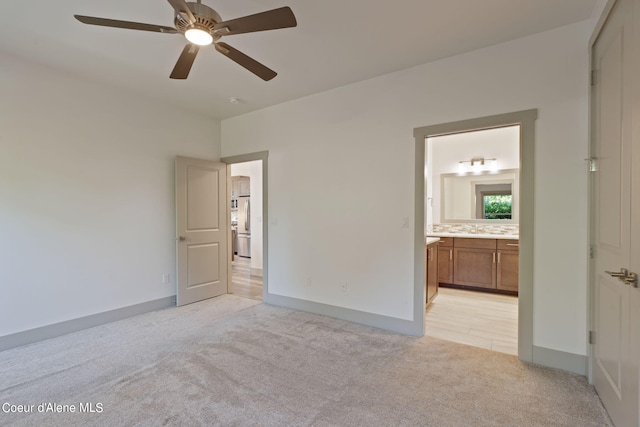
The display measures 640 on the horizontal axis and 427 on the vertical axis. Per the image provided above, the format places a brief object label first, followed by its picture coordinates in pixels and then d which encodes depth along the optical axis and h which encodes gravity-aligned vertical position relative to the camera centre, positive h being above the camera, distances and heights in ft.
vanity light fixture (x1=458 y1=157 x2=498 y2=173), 17.07 +2.67
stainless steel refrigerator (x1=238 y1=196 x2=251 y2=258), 26.42 -1.45
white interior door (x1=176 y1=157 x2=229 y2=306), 13.64 -0.92
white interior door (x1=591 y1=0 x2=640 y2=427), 5.27 -0.33
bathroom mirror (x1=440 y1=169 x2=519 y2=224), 16.74 +0.80
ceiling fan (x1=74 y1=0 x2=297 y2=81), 5.57 +3.65
